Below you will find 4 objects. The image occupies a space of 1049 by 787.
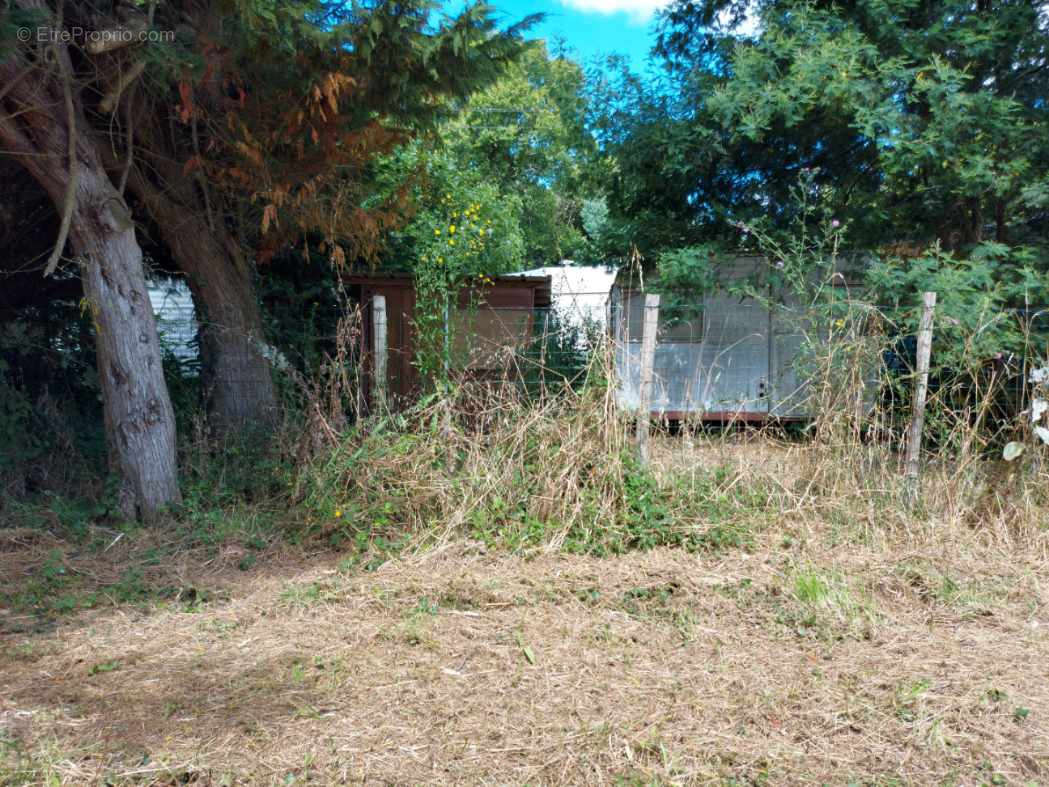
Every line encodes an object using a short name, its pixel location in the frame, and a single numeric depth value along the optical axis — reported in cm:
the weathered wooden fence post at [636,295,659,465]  551
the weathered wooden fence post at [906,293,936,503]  540
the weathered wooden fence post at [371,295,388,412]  588
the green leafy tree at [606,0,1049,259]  700
